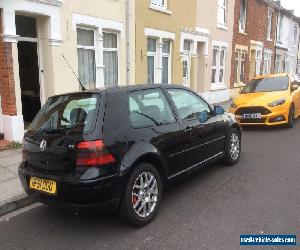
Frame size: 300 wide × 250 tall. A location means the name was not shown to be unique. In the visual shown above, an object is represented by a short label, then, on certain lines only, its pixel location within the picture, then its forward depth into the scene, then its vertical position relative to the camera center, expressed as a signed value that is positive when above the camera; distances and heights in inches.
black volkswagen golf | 136.8 -35.0
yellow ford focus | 370.9 -34.5
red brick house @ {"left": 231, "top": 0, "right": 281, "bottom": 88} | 752.3 +86.7
